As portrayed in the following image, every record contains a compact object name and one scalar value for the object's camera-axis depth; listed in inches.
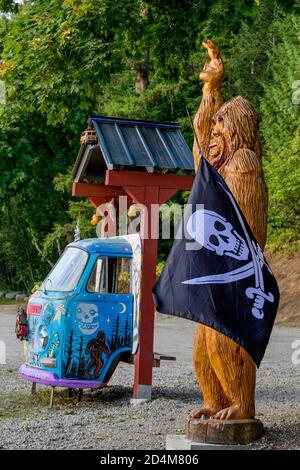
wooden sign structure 419.8
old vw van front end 407.8
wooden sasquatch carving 274.1
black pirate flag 256.5
